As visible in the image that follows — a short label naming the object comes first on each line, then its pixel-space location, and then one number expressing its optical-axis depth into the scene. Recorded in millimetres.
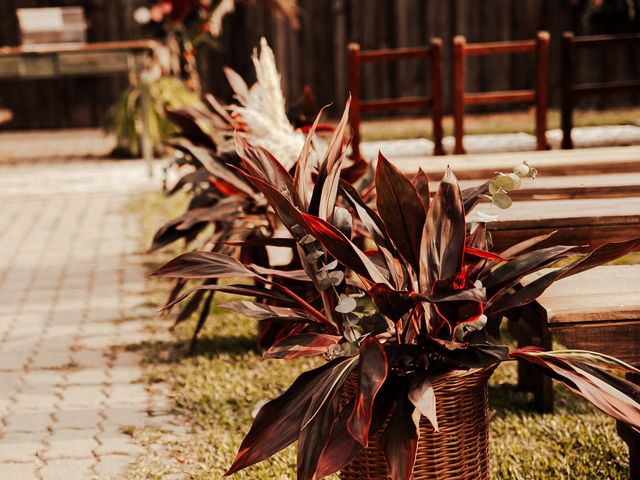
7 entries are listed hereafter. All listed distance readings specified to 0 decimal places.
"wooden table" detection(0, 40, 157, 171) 17322
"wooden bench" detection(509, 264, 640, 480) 4416
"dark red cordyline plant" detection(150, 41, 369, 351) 6350
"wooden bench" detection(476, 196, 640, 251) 5734
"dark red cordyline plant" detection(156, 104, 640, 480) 3818
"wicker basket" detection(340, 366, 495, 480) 4046
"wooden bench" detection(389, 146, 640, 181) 7194
